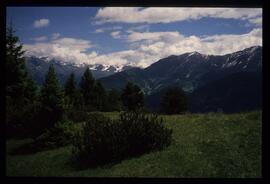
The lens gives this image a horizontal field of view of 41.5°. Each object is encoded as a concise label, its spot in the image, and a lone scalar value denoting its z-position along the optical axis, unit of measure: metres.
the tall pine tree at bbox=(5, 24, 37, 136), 9.81
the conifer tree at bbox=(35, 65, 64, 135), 9.18
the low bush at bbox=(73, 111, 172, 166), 8.06
